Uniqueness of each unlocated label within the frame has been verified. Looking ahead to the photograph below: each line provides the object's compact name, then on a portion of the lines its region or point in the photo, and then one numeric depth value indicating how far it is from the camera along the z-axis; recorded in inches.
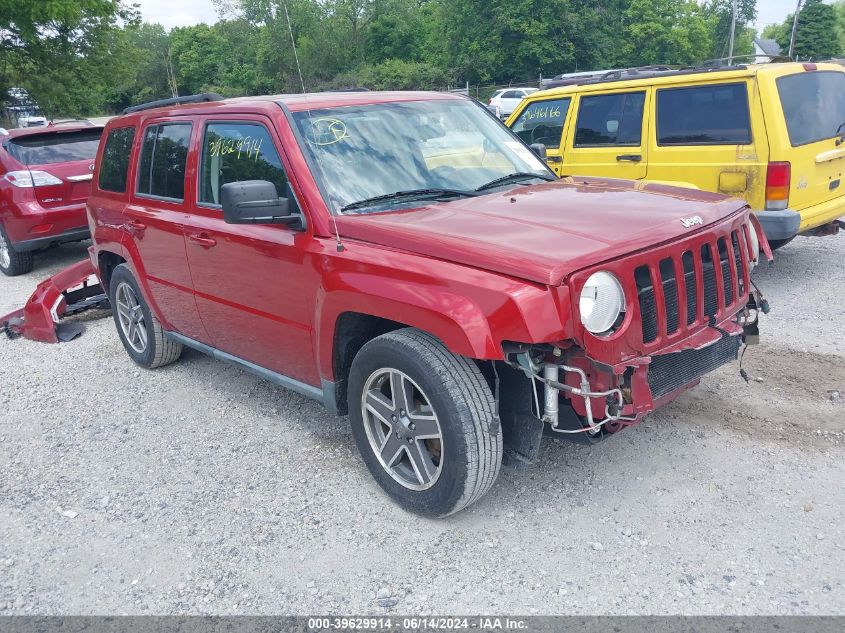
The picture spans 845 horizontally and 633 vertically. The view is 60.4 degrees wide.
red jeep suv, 114.7
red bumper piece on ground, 262.4
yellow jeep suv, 241.3
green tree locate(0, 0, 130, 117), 949.2
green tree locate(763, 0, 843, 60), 2479.1
